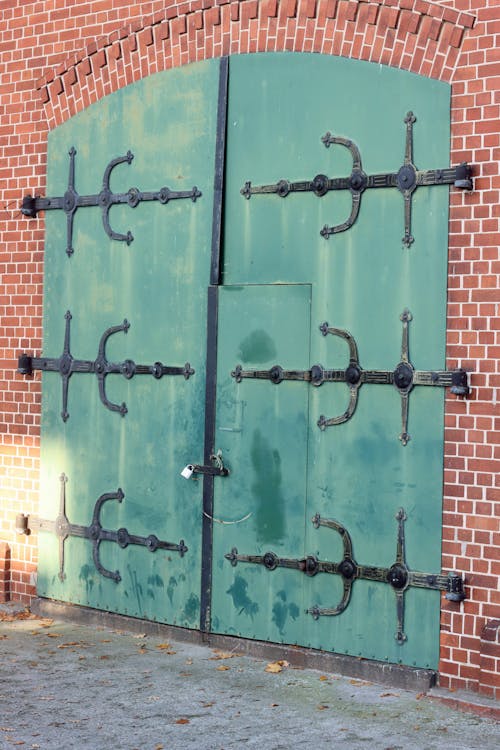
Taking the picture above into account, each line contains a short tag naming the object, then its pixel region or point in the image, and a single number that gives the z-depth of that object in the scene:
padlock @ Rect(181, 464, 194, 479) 7.43
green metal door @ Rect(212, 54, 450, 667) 6.57
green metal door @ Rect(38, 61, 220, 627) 7.55
